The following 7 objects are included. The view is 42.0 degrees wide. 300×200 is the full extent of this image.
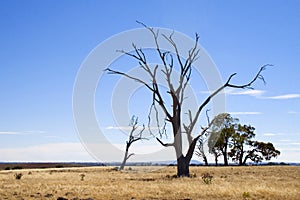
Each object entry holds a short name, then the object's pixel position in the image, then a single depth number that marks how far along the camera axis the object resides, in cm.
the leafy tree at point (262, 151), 6956
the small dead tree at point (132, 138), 5784
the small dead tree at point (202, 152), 6858
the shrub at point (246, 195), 1497
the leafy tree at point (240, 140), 6706
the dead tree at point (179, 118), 2891
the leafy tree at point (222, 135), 6401
